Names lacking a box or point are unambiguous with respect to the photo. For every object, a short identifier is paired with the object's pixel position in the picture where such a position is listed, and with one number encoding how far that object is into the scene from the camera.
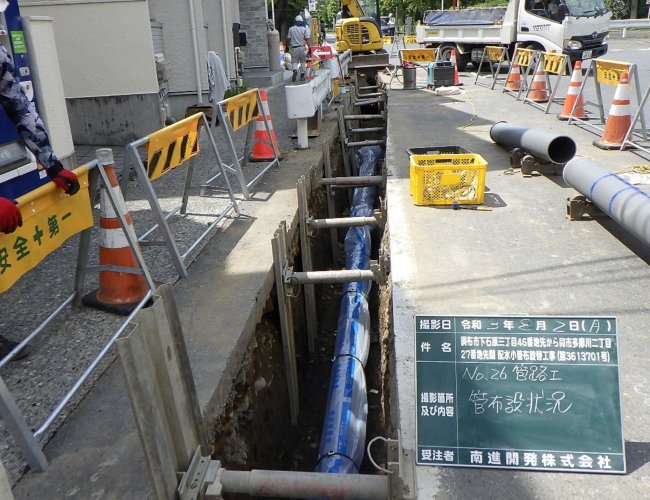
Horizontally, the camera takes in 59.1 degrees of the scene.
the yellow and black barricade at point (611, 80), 6.98
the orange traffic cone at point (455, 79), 14.12
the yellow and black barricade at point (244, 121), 5.86
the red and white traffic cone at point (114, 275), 3.75
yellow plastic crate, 5.16
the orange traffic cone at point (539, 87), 11.23
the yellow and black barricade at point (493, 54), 15.34
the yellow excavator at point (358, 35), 17.50
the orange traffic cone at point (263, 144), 7.53
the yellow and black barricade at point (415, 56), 16.00
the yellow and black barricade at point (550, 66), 9.99
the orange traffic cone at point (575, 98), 8.93
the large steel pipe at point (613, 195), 3.78
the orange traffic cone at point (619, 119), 6.94
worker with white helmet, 17.91
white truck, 16.45
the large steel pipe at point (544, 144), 5.71
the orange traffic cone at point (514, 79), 13.33
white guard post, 7.87
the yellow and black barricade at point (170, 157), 4.01
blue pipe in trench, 3.85
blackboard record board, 2.26
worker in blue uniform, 3.08
